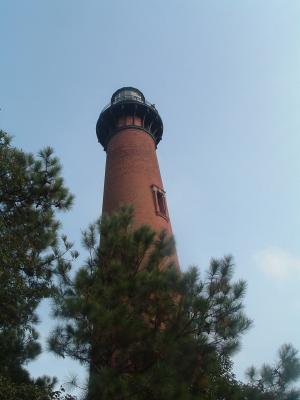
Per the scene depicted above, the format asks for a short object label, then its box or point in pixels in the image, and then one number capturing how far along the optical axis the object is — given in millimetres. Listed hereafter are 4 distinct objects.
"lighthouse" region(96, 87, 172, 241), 14203
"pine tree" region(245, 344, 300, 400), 7367
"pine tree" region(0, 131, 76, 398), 7938
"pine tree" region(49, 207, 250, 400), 6535
